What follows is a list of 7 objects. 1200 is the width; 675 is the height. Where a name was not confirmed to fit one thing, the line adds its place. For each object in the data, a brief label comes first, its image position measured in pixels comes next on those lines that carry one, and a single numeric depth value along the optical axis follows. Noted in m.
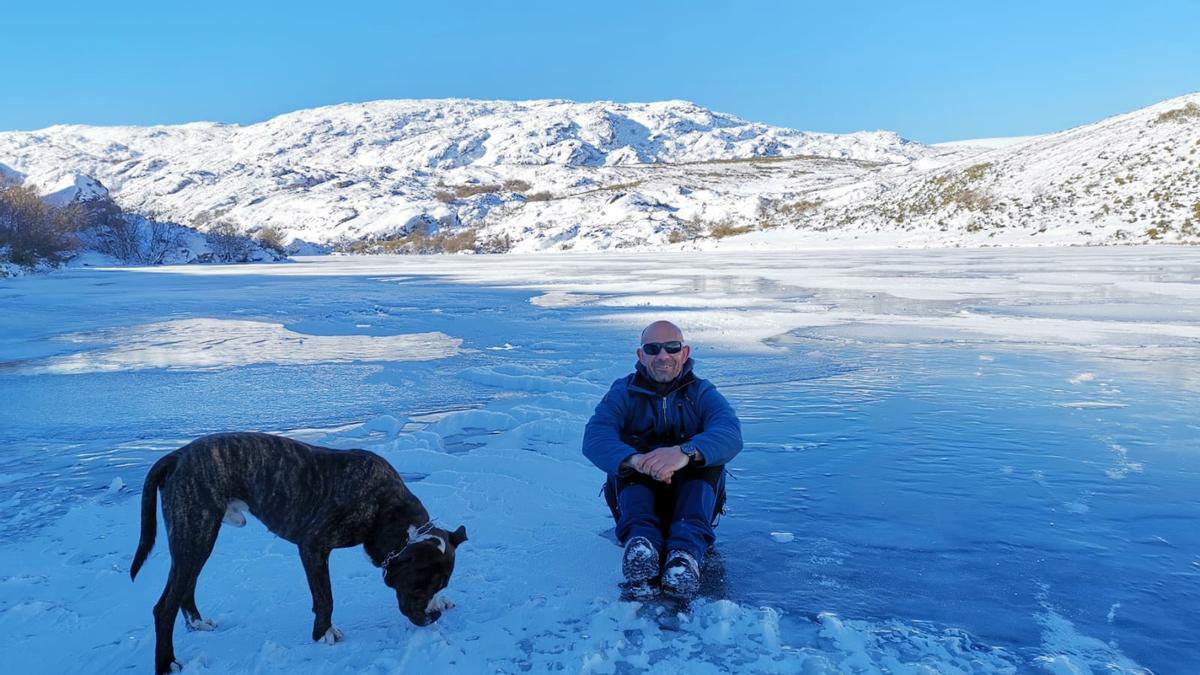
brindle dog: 3.57
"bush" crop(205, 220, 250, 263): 73.12
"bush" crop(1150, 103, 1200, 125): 58.36
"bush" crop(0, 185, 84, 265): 46.56
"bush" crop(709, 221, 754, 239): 71.24
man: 4.34
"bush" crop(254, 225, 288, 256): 82.38
